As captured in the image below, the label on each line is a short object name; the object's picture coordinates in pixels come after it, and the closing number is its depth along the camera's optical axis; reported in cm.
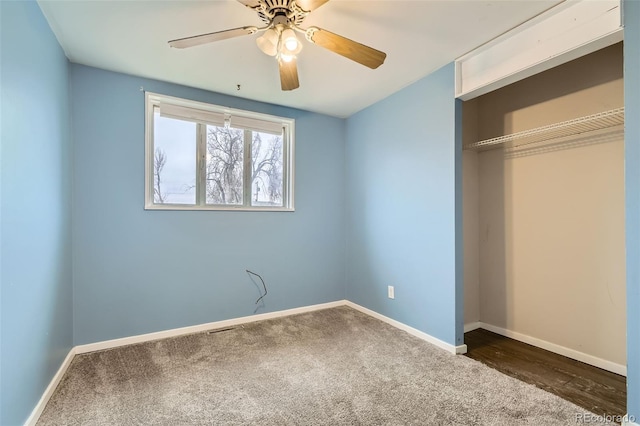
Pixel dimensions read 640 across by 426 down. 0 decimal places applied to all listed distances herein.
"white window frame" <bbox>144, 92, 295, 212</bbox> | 269
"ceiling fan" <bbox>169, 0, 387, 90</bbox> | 146
